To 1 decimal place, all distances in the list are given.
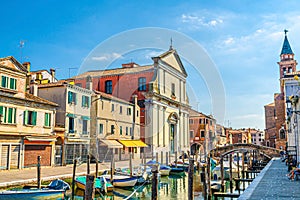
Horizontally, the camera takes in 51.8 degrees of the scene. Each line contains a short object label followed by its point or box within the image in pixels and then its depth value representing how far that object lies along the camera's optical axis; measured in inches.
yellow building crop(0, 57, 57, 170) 697.0
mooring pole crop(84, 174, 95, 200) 299.4
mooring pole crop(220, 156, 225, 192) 625.1
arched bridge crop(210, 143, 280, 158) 1547.7
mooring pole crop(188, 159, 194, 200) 388.3
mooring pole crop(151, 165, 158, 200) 361.2
